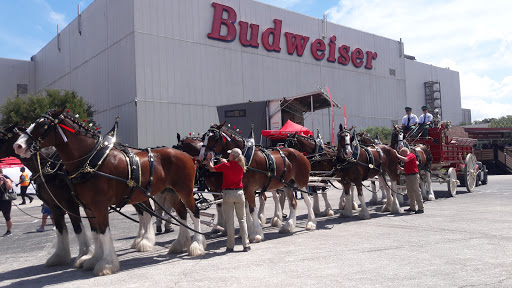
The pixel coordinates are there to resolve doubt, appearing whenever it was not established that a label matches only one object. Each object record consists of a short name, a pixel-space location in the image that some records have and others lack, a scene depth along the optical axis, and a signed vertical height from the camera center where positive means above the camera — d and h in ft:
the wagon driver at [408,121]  50.86 +4.91
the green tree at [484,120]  223.81 +21.23
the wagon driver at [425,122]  50.11 +4.73
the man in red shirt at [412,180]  36.75 -1.68
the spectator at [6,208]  33.68 -2.88
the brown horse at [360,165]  34.76 -0.20
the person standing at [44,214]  35.60 -3.71
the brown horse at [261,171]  27.02 -0.46
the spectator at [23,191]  64.50 -2.95
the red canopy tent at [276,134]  44.52 +3.31
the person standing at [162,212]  30.27 -3.32
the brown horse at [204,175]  29.25 -0.58
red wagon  50.03 +0.39
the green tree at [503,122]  189.35 +16.96
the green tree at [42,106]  87.76 +14.10
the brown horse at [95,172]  19.34 -0.10
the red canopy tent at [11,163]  74.32 +1.68
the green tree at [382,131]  113.64 +8.46
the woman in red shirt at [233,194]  23.76 -1.59
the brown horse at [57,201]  22.08 -1.59
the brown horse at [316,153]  36.63 +0.92
